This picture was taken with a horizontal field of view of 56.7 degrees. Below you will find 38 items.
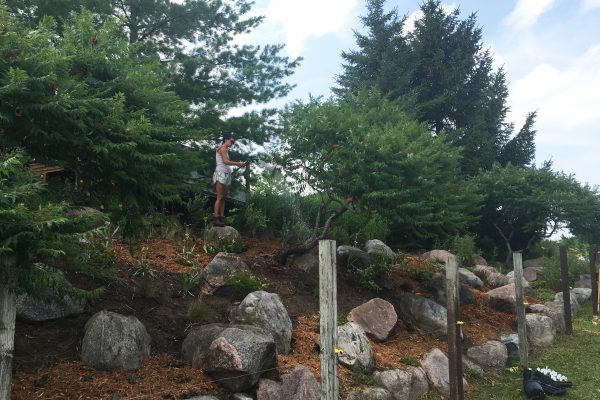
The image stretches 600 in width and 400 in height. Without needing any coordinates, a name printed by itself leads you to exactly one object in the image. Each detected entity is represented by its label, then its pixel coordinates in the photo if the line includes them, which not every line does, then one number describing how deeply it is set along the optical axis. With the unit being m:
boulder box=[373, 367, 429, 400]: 7.50
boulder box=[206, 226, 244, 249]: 10.06
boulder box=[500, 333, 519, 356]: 10.46
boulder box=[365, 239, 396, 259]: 11.60
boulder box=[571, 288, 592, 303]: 16.03
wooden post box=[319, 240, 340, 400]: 5.27
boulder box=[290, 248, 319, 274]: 9.98
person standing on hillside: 11.16
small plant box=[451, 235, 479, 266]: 16.20
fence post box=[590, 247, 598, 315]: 14.67
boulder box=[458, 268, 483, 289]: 13.70
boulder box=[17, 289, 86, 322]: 5.96
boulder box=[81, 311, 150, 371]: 5.72
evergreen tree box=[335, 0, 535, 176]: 26.08
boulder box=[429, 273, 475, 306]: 11.10
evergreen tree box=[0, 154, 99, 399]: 3.59
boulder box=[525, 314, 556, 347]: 11.45
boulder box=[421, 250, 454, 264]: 14.18
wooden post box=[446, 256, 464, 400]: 7.24
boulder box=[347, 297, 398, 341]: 8.81
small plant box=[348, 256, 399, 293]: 10.43
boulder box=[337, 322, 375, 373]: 7.55
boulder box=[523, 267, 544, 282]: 17.61
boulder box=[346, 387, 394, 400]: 6.95
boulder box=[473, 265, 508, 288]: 14.54
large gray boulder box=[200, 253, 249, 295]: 7.98
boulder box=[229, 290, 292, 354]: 7.09
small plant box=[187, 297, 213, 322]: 6.89
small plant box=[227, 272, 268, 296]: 7.95
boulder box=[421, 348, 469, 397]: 8.27
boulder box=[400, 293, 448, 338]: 9.99
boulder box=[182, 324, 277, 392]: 5.82
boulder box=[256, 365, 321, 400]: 6.02
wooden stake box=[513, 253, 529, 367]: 9.84
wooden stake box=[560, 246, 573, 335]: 12.34
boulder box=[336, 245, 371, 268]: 11.05
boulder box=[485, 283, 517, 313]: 12.29
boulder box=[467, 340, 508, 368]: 9.83
